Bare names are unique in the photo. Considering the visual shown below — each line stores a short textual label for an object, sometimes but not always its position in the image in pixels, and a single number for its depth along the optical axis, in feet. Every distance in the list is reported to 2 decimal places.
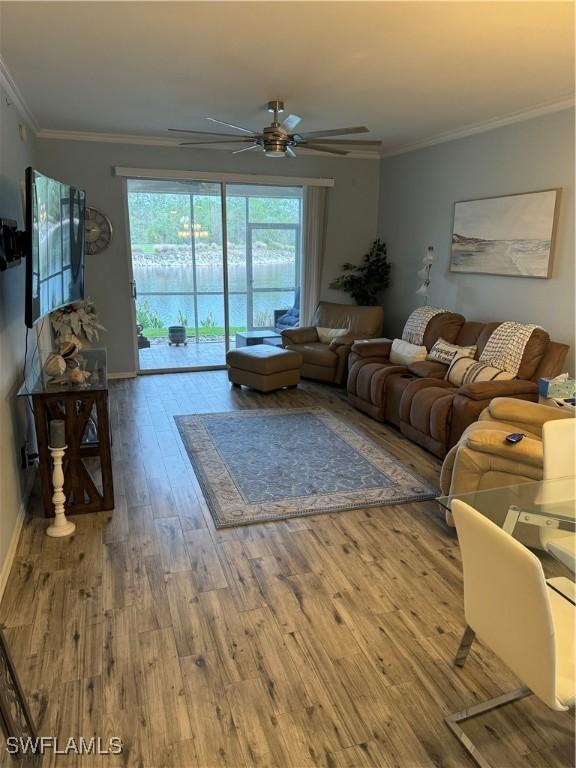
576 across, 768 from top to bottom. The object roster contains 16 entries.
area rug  10.44
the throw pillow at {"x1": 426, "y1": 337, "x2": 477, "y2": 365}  14.69
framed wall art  13.57
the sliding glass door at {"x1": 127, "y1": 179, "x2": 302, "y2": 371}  20.22
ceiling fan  12.14
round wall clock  18.75
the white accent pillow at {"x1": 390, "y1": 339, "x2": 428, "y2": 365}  15.80
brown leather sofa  12.14
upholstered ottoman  17.46
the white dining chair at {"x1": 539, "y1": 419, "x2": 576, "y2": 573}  6.84
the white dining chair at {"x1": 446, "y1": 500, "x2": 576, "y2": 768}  4.29
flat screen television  8.04
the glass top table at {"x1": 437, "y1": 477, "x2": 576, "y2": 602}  6.05
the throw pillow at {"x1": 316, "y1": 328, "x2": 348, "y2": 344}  19.93
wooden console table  9.45
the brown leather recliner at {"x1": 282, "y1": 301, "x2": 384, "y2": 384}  18.69
